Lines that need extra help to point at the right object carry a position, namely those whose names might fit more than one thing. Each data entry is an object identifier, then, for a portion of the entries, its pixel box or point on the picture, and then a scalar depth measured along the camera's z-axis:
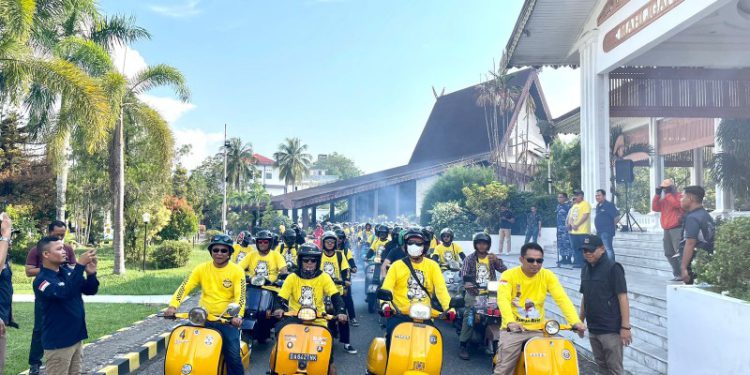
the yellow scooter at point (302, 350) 5.23
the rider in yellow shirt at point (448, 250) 10.59
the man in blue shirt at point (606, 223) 11.20
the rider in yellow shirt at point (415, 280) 6.05
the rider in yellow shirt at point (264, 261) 8.59
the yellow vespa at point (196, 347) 4.97
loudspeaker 16.50
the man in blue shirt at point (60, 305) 4.80
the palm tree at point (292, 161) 76.12
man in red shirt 9.20
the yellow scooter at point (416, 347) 5.07
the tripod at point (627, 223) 17.29
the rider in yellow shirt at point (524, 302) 5.02
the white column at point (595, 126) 13.65
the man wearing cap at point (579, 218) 11.65
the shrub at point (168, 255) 21.58
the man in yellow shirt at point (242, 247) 10.02
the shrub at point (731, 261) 5.79
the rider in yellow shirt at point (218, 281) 5.80
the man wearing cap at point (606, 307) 5.30
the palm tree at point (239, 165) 68.44
